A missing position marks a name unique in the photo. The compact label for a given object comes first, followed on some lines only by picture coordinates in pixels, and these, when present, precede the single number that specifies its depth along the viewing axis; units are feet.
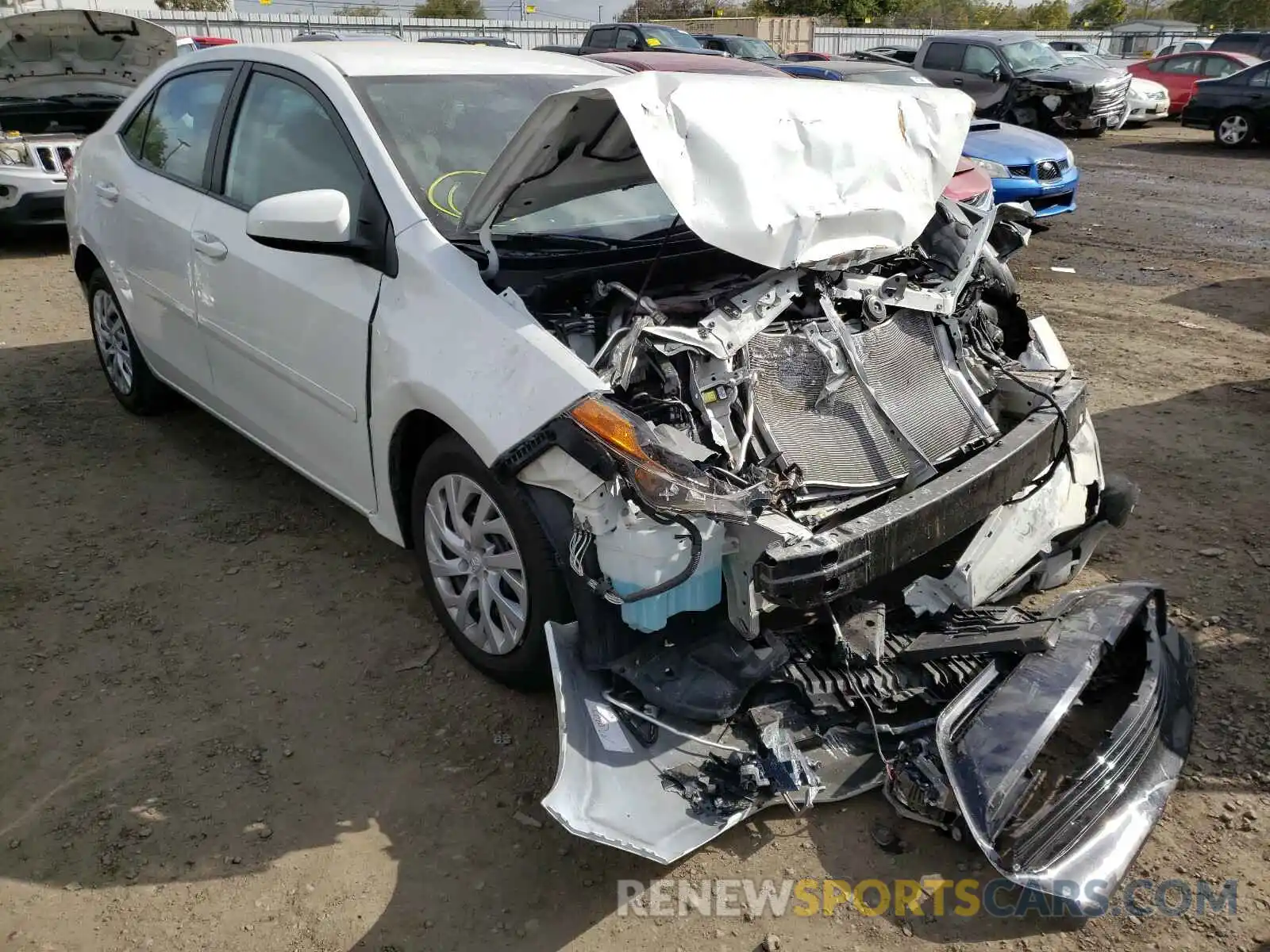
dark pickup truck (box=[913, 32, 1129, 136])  49.60
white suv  27.37
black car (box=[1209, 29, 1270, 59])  63.52
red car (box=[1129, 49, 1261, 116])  60.59
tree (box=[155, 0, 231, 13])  125.29
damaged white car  8.14
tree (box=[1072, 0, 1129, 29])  181.98
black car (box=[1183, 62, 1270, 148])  49.11
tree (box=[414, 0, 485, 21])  177.18
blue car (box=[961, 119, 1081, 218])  28.27
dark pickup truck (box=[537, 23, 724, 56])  50.90
